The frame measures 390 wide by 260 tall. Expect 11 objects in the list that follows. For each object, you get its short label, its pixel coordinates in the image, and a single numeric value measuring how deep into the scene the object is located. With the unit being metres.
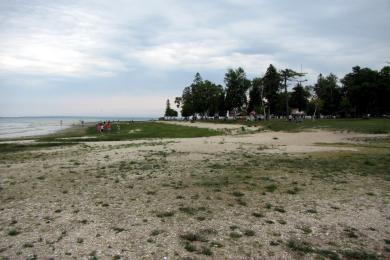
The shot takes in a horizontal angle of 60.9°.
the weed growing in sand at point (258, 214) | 8.73
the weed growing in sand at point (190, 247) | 6.76
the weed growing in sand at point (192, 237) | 7.29
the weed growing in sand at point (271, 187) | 11.44
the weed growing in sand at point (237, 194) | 10.79
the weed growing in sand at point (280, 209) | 9.12
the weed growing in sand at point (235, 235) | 7.44
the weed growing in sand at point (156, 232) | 7.59
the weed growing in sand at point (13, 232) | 7.63
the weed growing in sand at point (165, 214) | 8.82
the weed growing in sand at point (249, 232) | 7.51
